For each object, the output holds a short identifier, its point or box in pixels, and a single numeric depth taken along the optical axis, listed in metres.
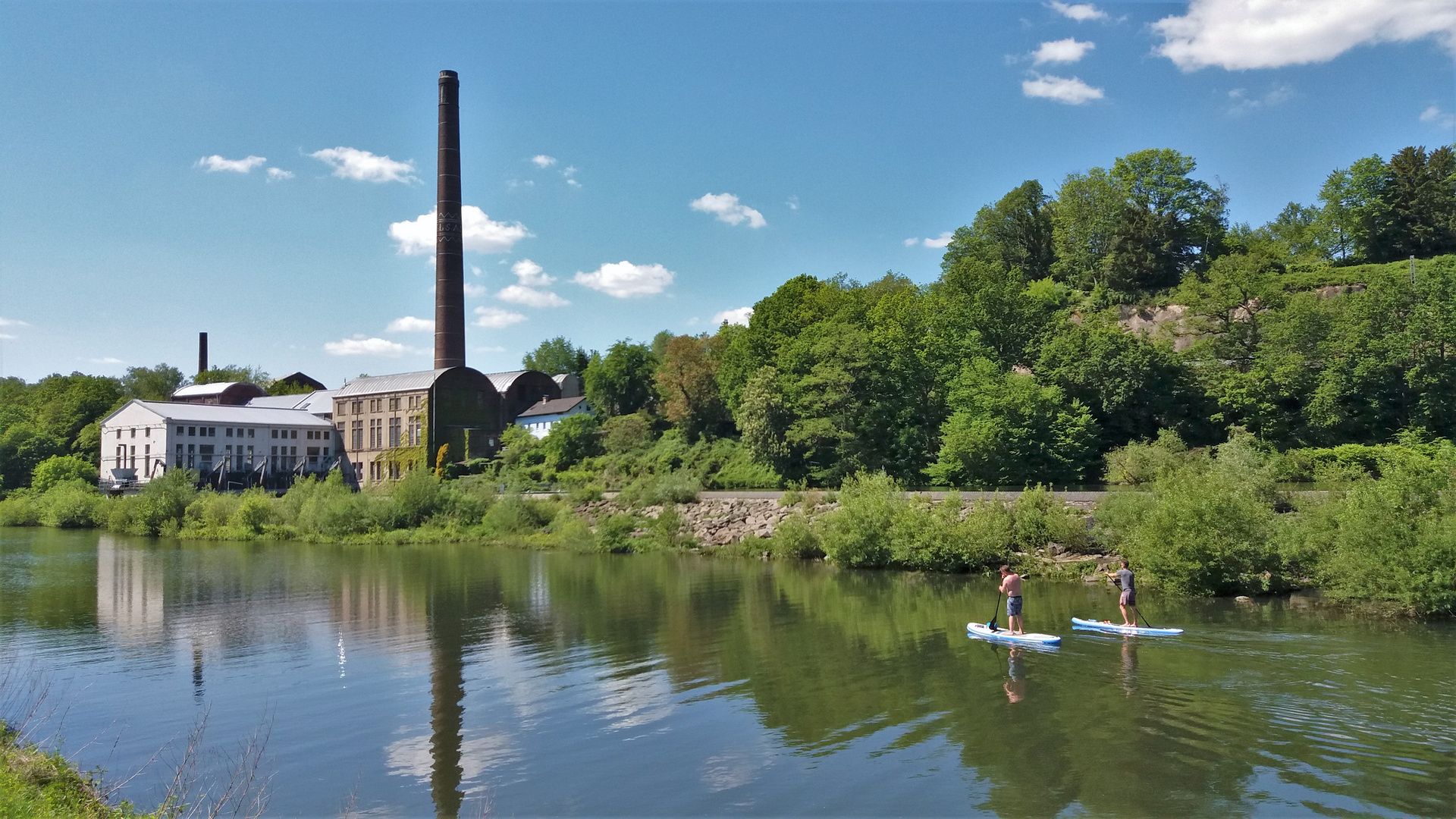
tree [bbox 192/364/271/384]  129.04
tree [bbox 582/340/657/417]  81.25
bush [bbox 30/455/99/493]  79.75
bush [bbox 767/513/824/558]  42.81
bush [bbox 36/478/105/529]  71.25
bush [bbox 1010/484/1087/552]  34.47
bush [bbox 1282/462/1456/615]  23.59
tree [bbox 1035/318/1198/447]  51.94
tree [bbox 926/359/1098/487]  47.53
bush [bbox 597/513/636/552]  50.47
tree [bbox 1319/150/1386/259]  65.88
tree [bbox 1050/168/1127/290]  71.44
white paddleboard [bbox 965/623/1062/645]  21.59
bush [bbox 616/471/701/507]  53.41
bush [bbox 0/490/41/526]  75.12
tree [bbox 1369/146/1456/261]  62.47
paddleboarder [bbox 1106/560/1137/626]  22.96
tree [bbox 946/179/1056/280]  79.19
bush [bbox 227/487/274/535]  61.39
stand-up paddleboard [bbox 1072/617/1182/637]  22.06
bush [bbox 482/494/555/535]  56.00
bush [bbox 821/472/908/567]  38.22
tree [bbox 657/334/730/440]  70.88
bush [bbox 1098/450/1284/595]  27.98
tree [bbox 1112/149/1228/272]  70.62
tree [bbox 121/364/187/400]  132.25
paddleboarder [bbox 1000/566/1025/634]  22.34
